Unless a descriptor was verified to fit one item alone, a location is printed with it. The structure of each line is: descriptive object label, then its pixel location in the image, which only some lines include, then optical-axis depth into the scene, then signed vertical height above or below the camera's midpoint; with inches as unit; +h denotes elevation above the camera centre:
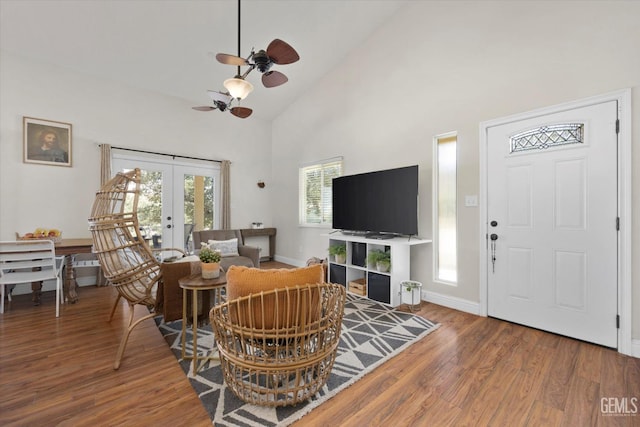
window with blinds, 203.5 +18.1
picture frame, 153.2 +41.2
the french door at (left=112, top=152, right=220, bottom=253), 191.2 +12.4
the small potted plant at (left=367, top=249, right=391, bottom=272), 137.4 -23.7
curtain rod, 179.3 +42.9
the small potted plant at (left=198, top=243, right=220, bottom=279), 84.5 -15.9
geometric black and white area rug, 62.3 -46.1
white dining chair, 117.6 -20.5
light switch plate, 125.1 +6.4
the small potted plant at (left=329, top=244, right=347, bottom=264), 162.7 -23.7
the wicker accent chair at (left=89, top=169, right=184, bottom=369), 87.7 -11.3
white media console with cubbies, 135.2 -30.3
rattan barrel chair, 58.9 -26.4
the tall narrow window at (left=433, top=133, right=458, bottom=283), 137.0 +3.0
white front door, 94.0 -3.0
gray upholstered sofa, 167.6 -24.2
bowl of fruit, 134.6 -11.6
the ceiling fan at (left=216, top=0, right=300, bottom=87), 93.4 +56.3
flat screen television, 136.7 +6.8
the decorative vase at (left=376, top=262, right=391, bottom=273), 137.2 -27.0
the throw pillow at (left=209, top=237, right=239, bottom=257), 177.5 -21.8
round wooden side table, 78.8 -21.6
